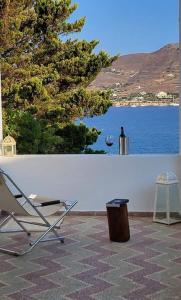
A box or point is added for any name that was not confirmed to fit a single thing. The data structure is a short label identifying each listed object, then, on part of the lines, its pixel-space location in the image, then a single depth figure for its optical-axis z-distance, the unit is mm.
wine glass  5345
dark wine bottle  5159
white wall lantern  5260
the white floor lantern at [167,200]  4752
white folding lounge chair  3795
